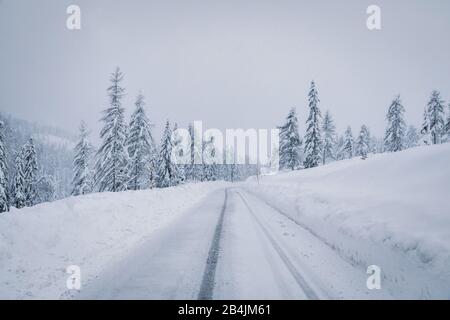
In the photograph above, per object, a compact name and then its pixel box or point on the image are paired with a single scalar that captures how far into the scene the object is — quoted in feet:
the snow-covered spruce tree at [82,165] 130.00
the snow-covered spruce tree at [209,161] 233.76
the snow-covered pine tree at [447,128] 152.21
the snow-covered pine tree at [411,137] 308.81
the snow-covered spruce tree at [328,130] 214.28
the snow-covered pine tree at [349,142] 228.43
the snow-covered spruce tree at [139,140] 125.90
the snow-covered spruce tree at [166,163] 151.33
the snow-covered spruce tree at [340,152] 262.92
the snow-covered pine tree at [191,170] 213.13
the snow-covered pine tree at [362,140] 226.38
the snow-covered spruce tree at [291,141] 175.11
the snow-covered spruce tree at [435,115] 163.32
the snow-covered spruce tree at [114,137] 106.63
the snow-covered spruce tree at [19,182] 111.55
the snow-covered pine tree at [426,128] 165.07
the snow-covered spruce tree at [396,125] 172.76
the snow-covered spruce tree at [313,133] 156.97
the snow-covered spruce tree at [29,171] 115.34
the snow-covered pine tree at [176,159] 158.40
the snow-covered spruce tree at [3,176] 84.67
